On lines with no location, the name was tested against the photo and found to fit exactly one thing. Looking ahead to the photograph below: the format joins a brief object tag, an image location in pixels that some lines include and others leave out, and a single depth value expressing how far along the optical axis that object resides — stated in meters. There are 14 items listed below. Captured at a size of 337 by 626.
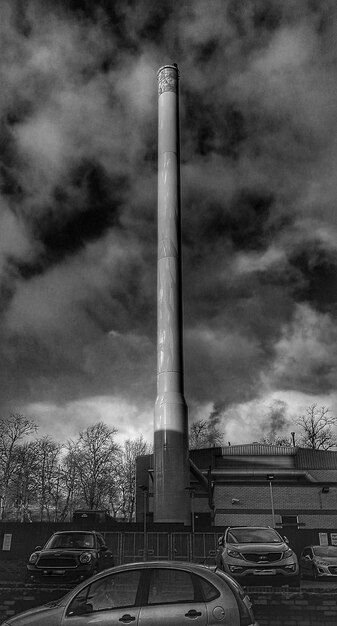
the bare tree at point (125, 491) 79.38
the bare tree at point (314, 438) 82.00
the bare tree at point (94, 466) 73.00
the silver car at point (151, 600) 7.30
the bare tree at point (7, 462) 60.69
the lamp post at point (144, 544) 22.15
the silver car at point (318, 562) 17.03
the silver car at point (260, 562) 13.58
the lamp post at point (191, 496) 22.17
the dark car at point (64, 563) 14.44
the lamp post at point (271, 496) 40.62
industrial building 41.88
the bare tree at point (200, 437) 99.50
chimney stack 34.41
